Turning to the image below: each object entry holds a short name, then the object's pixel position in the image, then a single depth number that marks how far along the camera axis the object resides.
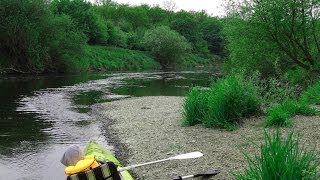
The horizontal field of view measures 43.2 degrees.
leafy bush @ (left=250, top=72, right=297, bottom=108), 14.72
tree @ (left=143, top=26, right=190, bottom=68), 77.62
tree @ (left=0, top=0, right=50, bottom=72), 44.06
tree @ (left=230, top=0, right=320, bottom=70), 21.11
